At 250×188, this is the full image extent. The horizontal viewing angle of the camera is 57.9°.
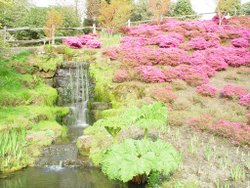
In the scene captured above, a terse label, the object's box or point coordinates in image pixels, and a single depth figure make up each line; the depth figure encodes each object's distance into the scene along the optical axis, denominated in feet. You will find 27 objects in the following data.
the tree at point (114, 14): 62.62
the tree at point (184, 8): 92.19
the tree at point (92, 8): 76.69
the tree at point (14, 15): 68.85
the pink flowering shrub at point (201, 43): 52.78
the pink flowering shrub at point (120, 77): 41.93
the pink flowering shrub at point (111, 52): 47.44
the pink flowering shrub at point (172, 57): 46.69
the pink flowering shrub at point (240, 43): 53.63
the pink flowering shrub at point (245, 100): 34.95
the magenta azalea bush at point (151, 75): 41.69
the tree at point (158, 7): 69.81
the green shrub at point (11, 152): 25.92
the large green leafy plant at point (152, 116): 24.49
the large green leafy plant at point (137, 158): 19.41
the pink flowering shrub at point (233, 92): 36.97
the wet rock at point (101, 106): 39.35
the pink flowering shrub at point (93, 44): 53.56
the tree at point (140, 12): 92.12
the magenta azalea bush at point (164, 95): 36.21
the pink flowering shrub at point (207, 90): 37.93
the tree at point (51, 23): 58.42
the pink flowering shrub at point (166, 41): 53.36
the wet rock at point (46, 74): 44.37
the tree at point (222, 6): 67.68
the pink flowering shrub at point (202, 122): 30.00
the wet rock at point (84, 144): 28.43
